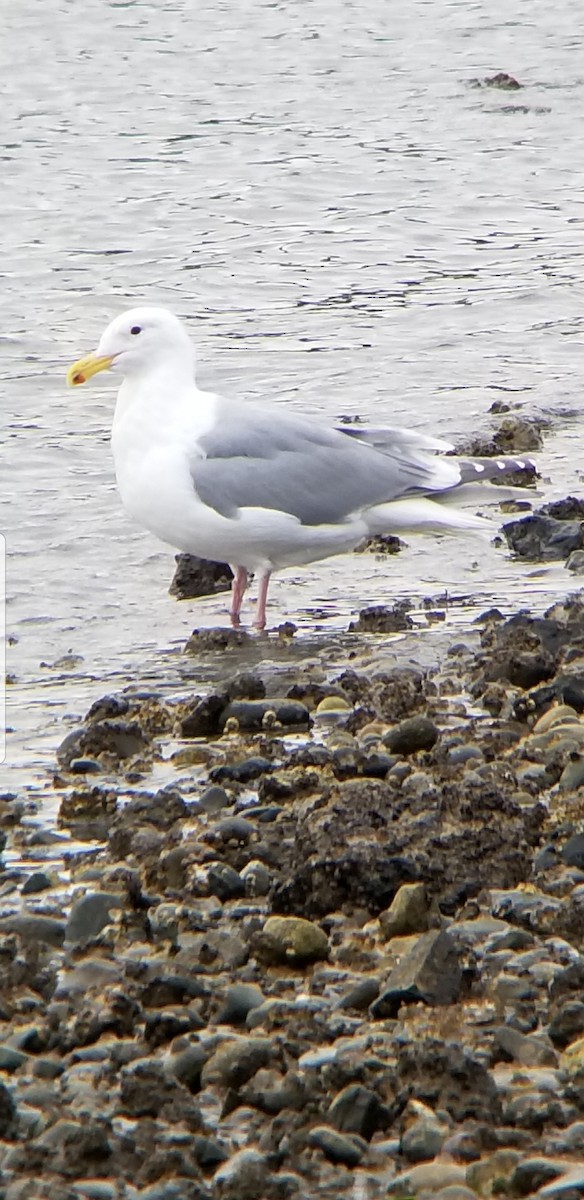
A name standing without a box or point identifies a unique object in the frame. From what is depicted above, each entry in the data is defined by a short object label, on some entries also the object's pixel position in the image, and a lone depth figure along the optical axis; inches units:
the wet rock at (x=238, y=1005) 362.9
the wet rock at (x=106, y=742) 523.5
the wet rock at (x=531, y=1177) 304.5
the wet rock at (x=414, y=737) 505.0
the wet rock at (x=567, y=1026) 347.6
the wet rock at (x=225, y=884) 420.8
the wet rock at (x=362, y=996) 366.6
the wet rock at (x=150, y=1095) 326.6
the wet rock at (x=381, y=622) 656.4
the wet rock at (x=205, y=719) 542.3
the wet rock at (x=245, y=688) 561.0
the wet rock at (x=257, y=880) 423.2
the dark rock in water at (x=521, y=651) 566.9
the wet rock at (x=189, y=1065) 341.7
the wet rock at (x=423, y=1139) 315.9
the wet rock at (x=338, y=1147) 315.6
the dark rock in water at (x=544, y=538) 732.7
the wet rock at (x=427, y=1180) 307.6
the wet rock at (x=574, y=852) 428.8
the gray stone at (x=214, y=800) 475.8
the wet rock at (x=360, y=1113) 321.1
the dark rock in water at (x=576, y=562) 710.5
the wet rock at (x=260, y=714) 542.9
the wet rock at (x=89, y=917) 402.6
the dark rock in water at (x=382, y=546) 774.5
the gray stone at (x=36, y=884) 430.6
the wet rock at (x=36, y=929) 402.3
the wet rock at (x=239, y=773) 498.3
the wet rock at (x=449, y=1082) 324.5
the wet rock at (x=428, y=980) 362.0
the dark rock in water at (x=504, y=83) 1715.1
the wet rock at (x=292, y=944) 387.2
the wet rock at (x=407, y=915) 399.2
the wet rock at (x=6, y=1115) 320.2
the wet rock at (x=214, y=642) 653.3
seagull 658.8
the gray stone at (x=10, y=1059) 344.8
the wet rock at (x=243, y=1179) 305.7
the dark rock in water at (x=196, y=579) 732.0
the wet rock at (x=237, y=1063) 338.0
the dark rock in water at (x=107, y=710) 553.9
